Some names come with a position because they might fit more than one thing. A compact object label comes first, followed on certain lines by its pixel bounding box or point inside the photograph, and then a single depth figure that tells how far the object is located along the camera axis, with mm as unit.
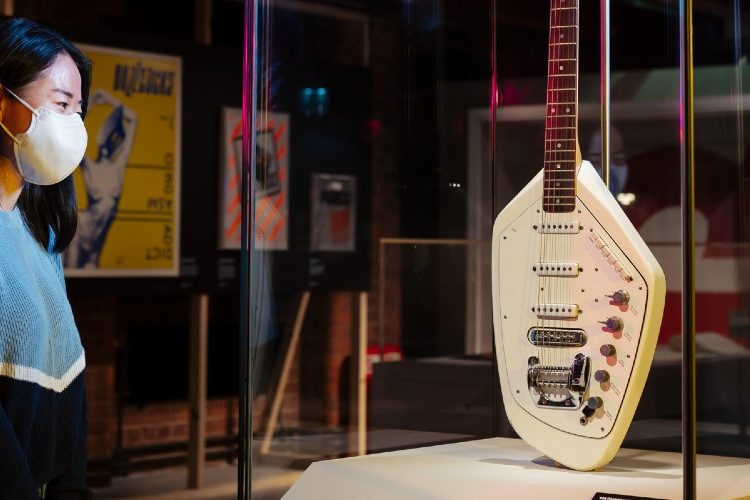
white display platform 1794
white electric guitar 1863
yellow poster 4402
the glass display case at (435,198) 2383
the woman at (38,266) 1694
